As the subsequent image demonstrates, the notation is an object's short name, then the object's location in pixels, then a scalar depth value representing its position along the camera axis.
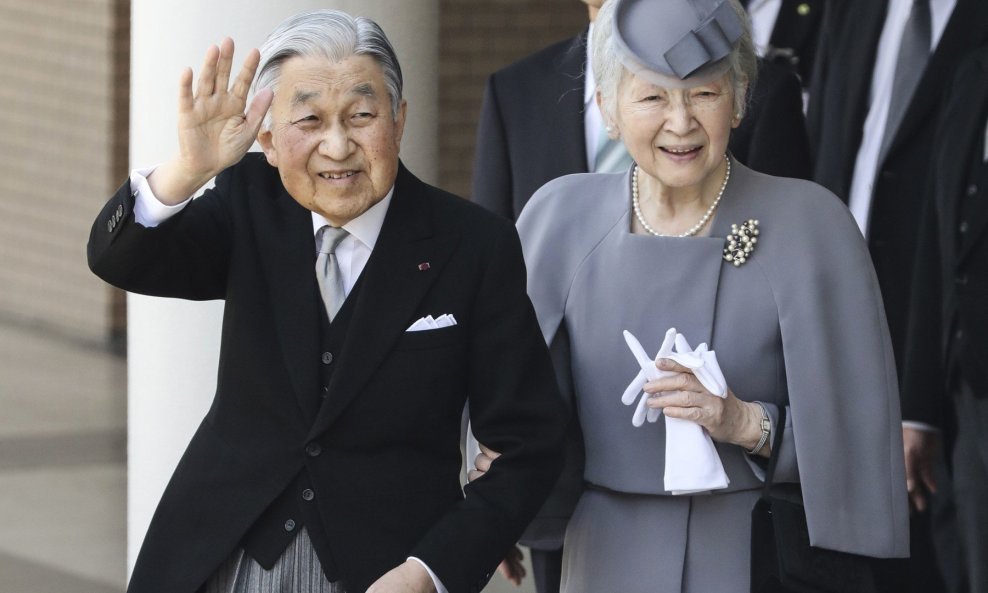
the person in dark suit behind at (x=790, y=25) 10.67
